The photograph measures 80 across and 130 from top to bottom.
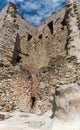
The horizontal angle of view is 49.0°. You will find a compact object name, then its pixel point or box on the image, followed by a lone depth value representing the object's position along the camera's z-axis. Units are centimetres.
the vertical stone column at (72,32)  442
